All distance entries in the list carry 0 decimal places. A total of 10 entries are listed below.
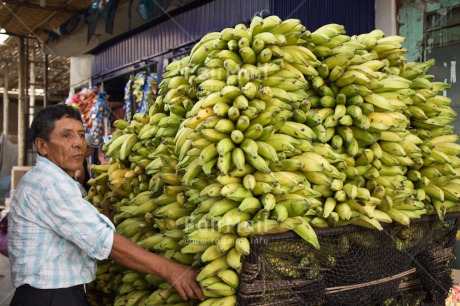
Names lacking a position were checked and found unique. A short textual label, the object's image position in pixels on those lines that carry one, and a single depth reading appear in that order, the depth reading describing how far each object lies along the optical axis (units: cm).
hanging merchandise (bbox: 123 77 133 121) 619
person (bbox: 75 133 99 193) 363
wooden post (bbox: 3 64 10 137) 1284
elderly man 169
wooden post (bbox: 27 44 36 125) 1191
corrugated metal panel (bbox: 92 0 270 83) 486
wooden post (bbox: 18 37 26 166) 1046
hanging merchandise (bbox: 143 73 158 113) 586
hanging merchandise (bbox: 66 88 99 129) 736
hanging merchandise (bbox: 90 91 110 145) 688
